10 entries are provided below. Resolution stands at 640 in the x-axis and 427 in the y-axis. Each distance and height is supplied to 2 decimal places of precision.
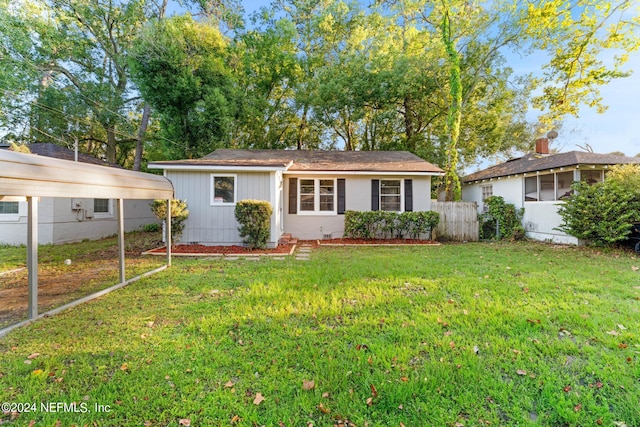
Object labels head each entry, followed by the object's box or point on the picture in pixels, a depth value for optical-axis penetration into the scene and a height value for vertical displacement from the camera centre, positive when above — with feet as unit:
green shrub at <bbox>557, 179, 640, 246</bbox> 27.07 +0.34
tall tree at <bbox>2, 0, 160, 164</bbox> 48.24 +28.56
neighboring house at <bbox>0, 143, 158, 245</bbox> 33.24 -0.14
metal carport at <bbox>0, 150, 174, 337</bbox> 10.36 +1.44
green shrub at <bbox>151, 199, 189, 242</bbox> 26.78 +0.32
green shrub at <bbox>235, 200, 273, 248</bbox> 27.15 -0.49
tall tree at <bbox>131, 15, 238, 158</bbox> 42.86 +21.15
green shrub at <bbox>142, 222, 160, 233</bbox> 47.62 -1.96
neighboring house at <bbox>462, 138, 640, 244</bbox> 33.65 +5.03
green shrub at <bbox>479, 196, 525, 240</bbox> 39.77 -0.88
